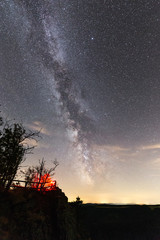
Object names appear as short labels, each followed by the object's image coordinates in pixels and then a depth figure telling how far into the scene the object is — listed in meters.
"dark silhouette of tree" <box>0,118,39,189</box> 14.80
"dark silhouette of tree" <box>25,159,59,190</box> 17.70
